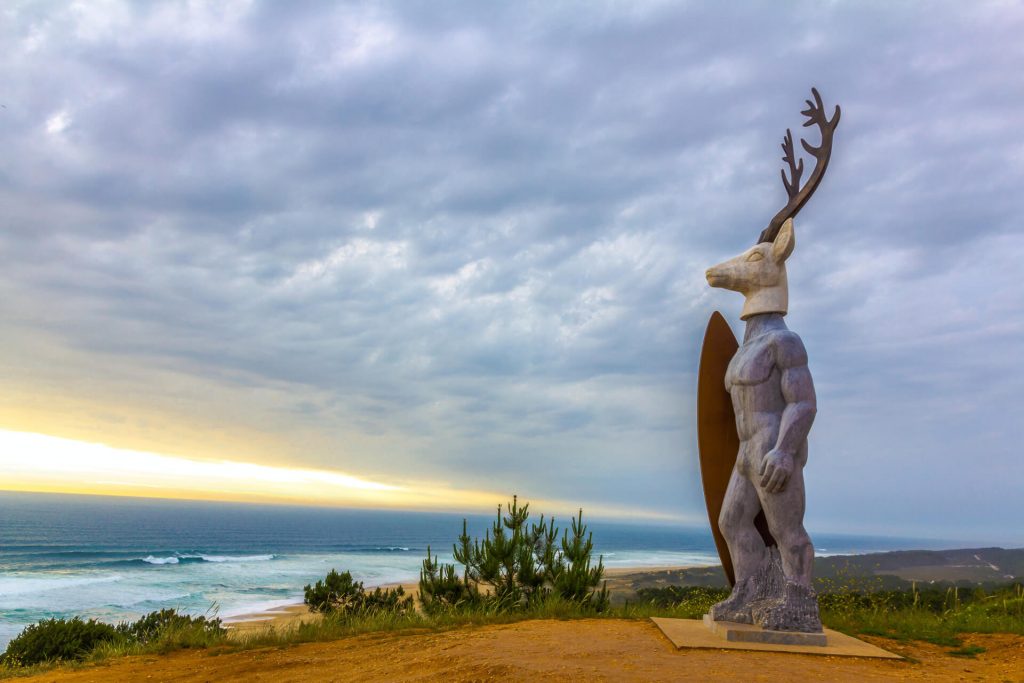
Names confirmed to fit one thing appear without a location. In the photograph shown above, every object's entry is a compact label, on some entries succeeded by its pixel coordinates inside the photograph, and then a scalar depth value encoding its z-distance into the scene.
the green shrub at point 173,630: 7.28
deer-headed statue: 5.95
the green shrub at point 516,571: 9.13
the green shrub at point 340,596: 11.48
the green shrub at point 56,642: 8.16
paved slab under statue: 5.55
